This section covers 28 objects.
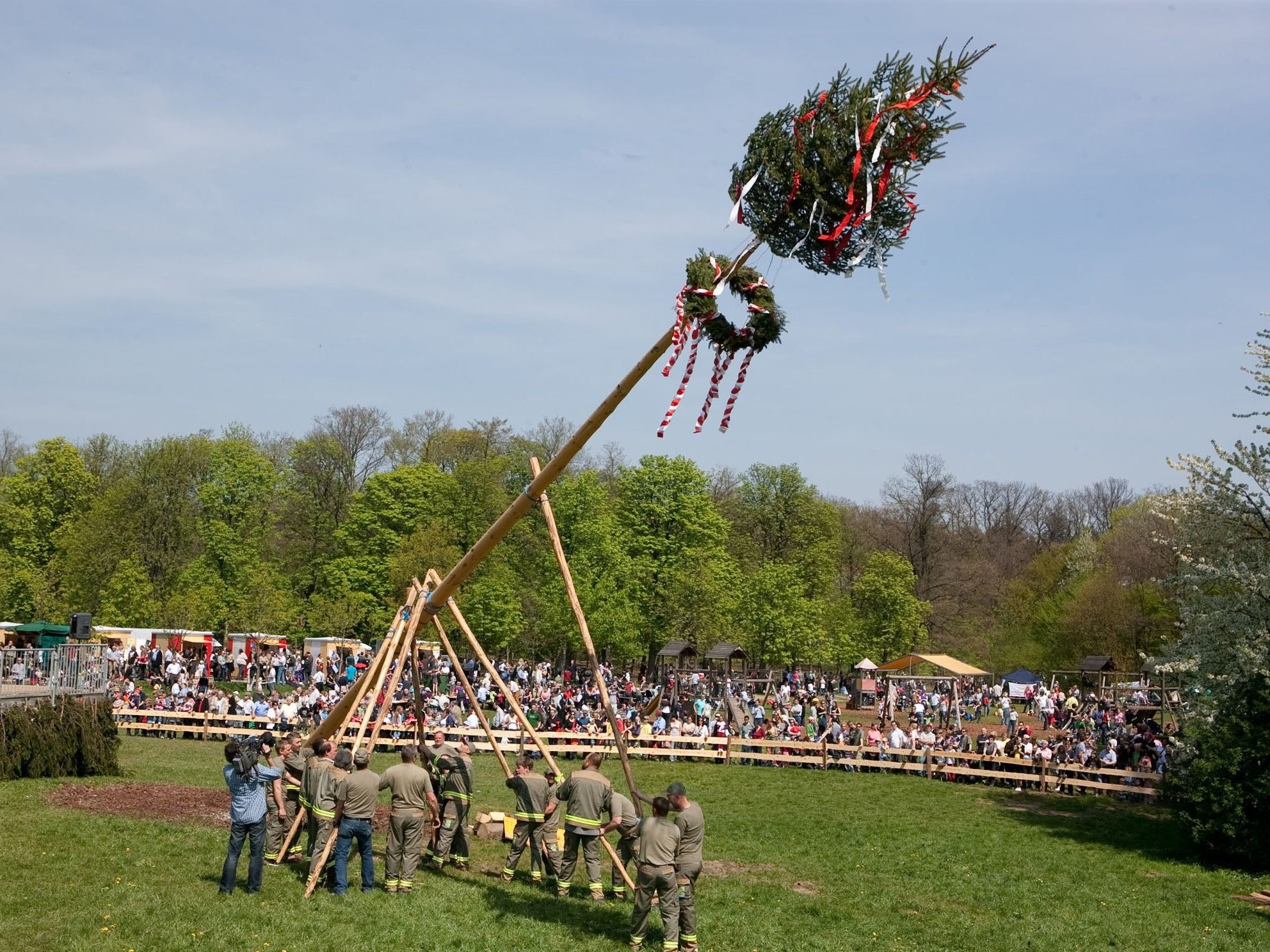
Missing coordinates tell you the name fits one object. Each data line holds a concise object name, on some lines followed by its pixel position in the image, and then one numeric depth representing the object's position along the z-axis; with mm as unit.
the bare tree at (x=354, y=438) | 60469
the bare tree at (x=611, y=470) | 68750
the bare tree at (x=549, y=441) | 61719
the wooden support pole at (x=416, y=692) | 16422
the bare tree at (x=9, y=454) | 72000
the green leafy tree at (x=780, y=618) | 50812
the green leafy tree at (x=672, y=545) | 49375
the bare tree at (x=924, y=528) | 64562
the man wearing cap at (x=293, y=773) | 14398
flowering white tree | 18250
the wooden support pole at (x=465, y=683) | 16141
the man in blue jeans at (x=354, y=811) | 12852
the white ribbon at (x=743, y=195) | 9914
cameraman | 12195
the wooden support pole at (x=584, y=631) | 13625
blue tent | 48500
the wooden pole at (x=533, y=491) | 11055
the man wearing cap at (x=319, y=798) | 13281
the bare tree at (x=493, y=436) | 63906
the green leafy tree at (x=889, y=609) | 54656
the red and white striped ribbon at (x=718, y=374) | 10133
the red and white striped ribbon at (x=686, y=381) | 9570
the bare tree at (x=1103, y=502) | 80375
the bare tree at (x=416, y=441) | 63969
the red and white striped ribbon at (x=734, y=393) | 9977
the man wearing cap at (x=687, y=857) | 11633
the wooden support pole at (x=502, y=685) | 15233
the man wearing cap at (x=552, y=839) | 14258
